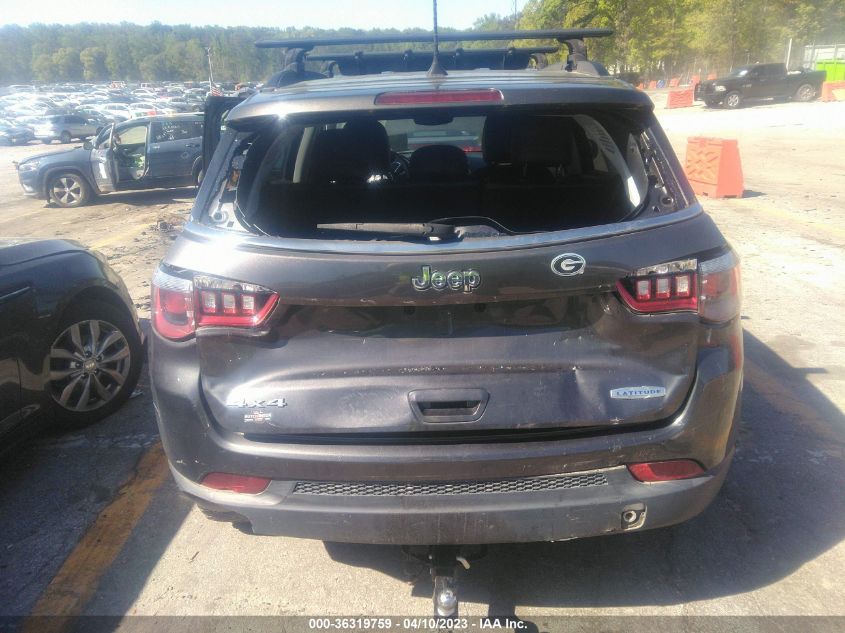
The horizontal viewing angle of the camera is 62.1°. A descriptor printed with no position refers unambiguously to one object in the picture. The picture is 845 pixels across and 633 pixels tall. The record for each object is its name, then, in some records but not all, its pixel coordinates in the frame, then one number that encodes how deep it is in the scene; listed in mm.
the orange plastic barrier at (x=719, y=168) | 11547
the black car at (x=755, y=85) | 33000
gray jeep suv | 2137
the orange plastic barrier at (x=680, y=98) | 37625
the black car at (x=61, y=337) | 3590
